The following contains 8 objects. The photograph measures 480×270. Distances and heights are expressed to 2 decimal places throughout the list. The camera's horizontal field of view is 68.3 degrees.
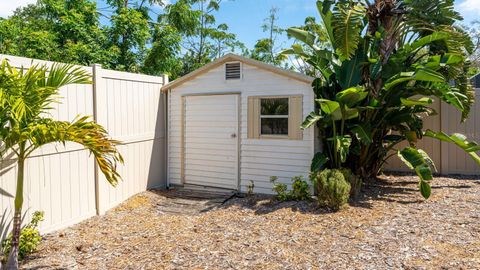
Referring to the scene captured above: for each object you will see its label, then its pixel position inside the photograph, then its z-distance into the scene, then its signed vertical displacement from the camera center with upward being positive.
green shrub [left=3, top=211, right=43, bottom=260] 4.01 -1.33
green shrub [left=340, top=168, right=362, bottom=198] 5.85 -0.96
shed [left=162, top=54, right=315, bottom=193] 6.44 -0.01
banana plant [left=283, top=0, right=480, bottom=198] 5.68 +0.87
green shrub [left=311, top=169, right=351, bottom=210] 5.27 -0.97
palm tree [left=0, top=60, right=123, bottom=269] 3.39 +0.01
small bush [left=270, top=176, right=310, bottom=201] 6.00 -1.15
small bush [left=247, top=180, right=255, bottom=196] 6.76 -1.21
